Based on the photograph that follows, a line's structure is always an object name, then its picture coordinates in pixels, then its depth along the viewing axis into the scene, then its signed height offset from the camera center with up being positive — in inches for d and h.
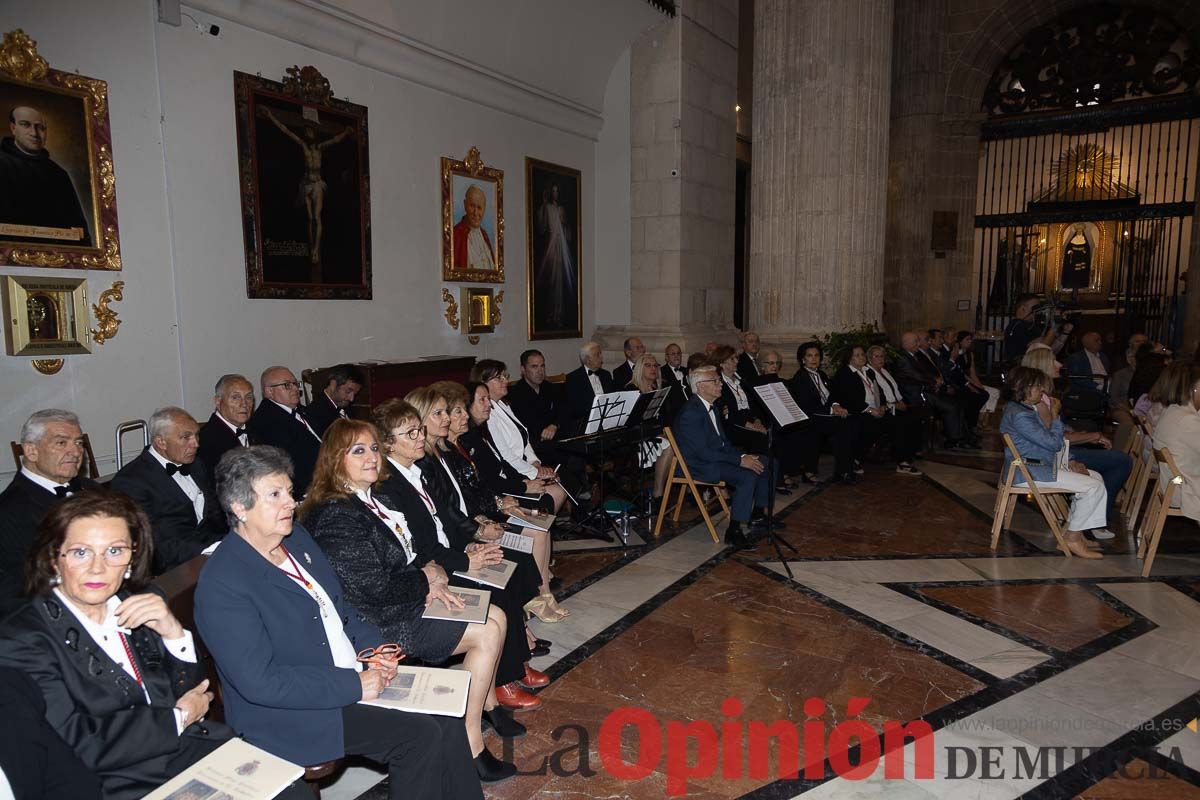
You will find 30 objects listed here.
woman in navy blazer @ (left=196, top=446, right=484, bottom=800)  85.6 -41.1
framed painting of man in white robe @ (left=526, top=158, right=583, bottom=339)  374.3 +33.9
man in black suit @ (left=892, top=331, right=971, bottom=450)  362.0 -34.8
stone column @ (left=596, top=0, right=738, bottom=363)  394.6 +75.7
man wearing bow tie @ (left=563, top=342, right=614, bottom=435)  291.1 -26.1
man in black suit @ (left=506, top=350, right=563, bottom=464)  260.4 -30.5
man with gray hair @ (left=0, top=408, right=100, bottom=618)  123.3 -27.8
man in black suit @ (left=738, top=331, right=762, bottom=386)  343.9 -20.3
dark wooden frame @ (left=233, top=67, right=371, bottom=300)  238.8 +52.2
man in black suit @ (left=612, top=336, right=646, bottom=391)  321.4 -21.9
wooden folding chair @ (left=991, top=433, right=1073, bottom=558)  217.9 -56.9
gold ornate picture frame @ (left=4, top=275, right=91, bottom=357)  185.5 +0.5
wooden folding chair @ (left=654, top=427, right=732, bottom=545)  231.8 -55.0
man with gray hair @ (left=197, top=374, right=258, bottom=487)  189.2 -26.1
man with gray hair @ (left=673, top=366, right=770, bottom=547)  232.4 -43.4
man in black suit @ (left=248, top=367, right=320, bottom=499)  208.2 -29.7
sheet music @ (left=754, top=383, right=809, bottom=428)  253.0 -30.1
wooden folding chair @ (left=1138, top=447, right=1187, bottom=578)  196.4 -49.5
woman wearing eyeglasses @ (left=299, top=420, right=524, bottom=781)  111.0 -37.8
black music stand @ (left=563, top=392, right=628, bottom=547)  221.9 -33.2
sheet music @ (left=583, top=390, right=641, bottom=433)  222.5 -28.5
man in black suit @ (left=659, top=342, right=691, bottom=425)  303.6 -26.7
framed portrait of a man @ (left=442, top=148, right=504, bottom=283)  323.9 +42.7
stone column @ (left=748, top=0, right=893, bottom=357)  366.3 +78.0
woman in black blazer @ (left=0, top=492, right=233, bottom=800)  74.7 -34.6
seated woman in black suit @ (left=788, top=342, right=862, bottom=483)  310.7 -44.8
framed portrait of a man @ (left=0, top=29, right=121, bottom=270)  181.5 +38.1
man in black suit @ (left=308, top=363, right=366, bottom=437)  234.8 -25.7
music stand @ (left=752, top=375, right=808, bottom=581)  252.5 -30.4
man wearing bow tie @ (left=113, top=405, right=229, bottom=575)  147.1 -33.5
